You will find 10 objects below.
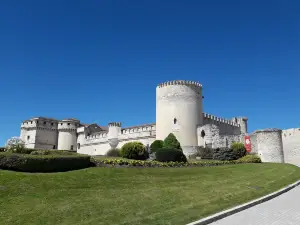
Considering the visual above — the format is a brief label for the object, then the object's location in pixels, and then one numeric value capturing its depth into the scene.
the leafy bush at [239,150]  30.94
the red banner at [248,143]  33.58
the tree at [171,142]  32.69
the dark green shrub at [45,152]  18.63
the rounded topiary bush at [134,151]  27.88
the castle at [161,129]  37.41
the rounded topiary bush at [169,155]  24.24
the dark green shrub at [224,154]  30.73
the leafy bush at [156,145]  33.79
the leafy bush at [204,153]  33.19
